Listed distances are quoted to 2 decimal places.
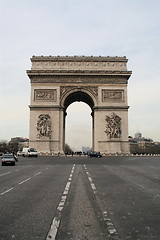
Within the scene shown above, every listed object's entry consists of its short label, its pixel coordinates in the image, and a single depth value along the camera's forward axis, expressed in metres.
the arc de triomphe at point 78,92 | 46.12
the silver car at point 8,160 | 24.30
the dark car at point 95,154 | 42.59
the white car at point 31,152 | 42.16
